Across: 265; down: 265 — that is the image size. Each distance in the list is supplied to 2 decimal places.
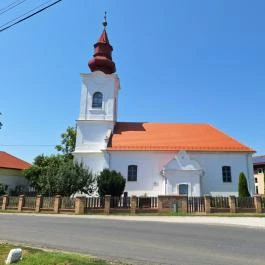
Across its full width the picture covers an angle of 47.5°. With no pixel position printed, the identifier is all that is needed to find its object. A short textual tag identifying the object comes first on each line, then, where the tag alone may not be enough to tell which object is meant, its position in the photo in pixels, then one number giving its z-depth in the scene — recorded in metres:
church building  28.64
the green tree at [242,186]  26.48
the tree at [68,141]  43.26
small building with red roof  40.53
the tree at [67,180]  25.67
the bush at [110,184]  25.09
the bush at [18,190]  39.69
